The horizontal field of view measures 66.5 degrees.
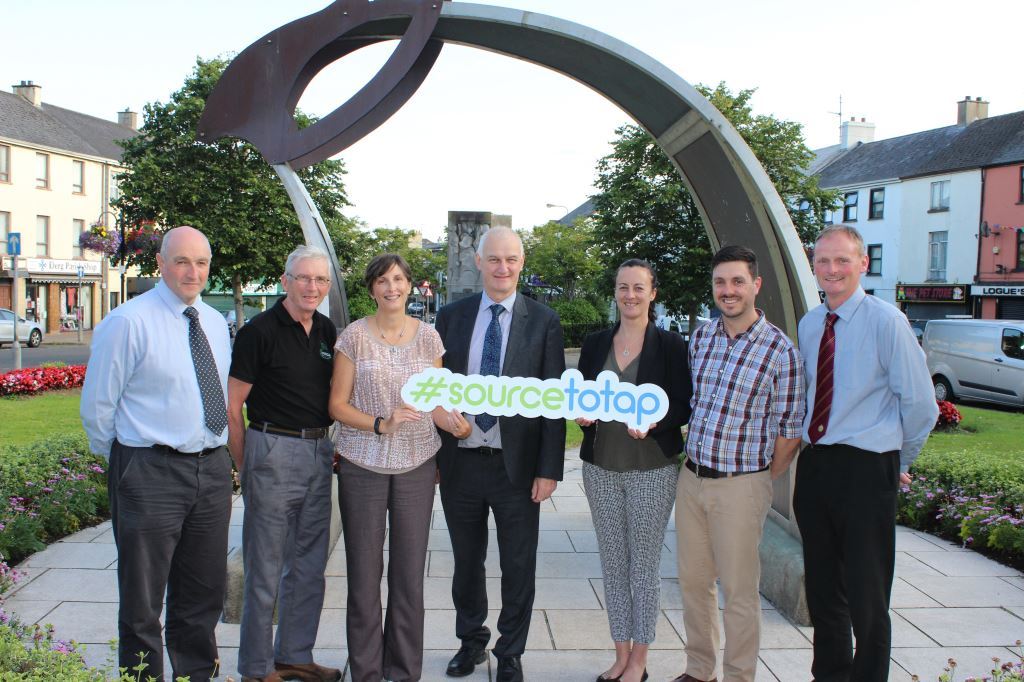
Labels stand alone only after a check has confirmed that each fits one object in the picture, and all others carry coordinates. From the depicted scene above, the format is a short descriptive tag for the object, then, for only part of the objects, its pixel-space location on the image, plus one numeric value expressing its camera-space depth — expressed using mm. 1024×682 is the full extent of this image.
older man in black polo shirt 3447
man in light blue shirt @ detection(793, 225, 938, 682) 3213
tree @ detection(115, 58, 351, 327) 18109
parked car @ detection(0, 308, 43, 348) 25656
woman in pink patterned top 3465
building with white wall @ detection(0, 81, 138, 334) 36281
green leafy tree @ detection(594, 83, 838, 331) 17859
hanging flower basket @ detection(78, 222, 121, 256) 22125
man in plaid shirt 3348
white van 15258
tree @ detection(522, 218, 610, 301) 40188
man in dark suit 3594
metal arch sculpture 4492
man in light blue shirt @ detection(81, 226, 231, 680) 3166
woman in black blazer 3549
